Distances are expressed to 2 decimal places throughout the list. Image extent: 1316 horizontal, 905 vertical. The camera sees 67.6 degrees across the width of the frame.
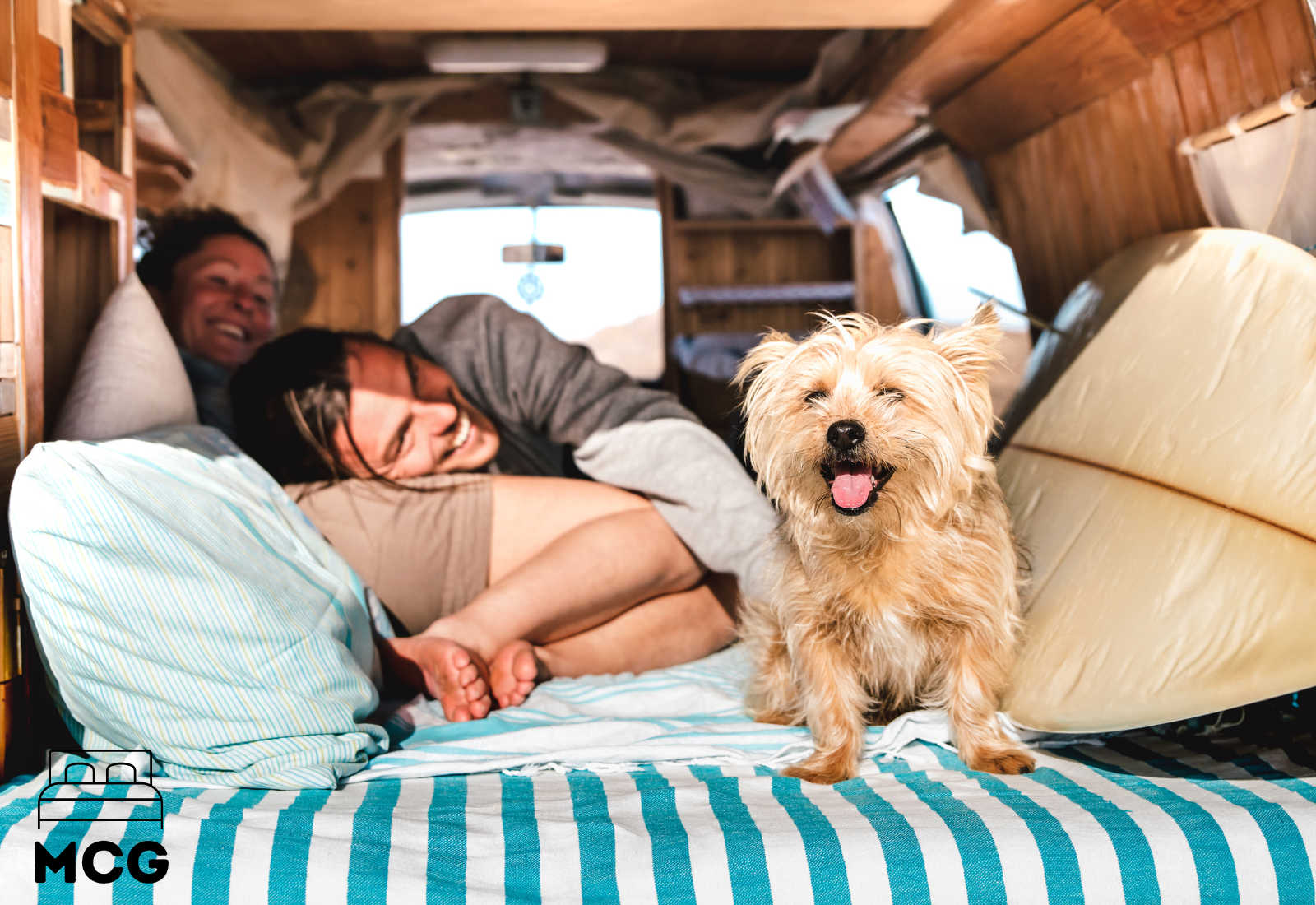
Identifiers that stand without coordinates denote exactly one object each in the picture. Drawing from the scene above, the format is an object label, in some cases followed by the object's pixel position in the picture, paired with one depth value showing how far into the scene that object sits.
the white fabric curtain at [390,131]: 3.97
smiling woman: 3.22
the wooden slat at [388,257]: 5.08
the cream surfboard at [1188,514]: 1.37
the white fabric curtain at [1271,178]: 1.78
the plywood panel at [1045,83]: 2.13
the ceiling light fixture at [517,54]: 3.75
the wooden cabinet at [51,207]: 1.57
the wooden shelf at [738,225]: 5.04
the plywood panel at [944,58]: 2.13
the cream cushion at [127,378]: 1.88
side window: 3.54
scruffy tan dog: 1.51
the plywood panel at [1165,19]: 1.85
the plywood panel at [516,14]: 2.10
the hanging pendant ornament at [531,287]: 5.09
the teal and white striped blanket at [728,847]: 1.20
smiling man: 2.09
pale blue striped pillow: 1.41
